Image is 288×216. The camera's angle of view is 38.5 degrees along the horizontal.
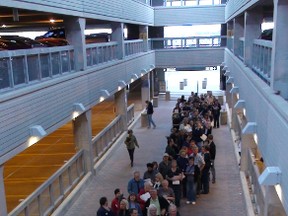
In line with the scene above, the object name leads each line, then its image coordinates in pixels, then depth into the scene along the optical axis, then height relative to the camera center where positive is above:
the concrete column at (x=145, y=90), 29.37 -4.29
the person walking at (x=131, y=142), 15.18 -4.10
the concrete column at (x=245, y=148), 13.36 -3.92
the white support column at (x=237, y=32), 18.85 -0.27
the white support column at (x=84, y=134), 13.56 -3.38
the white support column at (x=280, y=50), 6.98 -0.42
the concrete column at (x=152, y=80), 32.91 -4.11
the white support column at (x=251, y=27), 12.87 -0.04
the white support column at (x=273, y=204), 8.22 -3.50
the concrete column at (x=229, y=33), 25.61 -0.42
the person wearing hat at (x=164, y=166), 10.60 -3.50
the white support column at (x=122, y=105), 20.19 -3.72
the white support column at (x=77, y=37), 12.85 -0.20
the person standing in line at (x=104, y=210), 8.26 -3.55
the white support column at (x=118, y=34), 18.77 -0.21
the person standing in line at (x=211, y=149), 12.59 -3.67
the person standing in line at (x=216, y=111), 20.77 -4.27
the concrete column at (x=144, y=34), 27.58 -0.36
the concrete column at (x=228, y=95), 25.98 -4.40
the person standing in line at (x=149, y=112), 21.69 -4.36
